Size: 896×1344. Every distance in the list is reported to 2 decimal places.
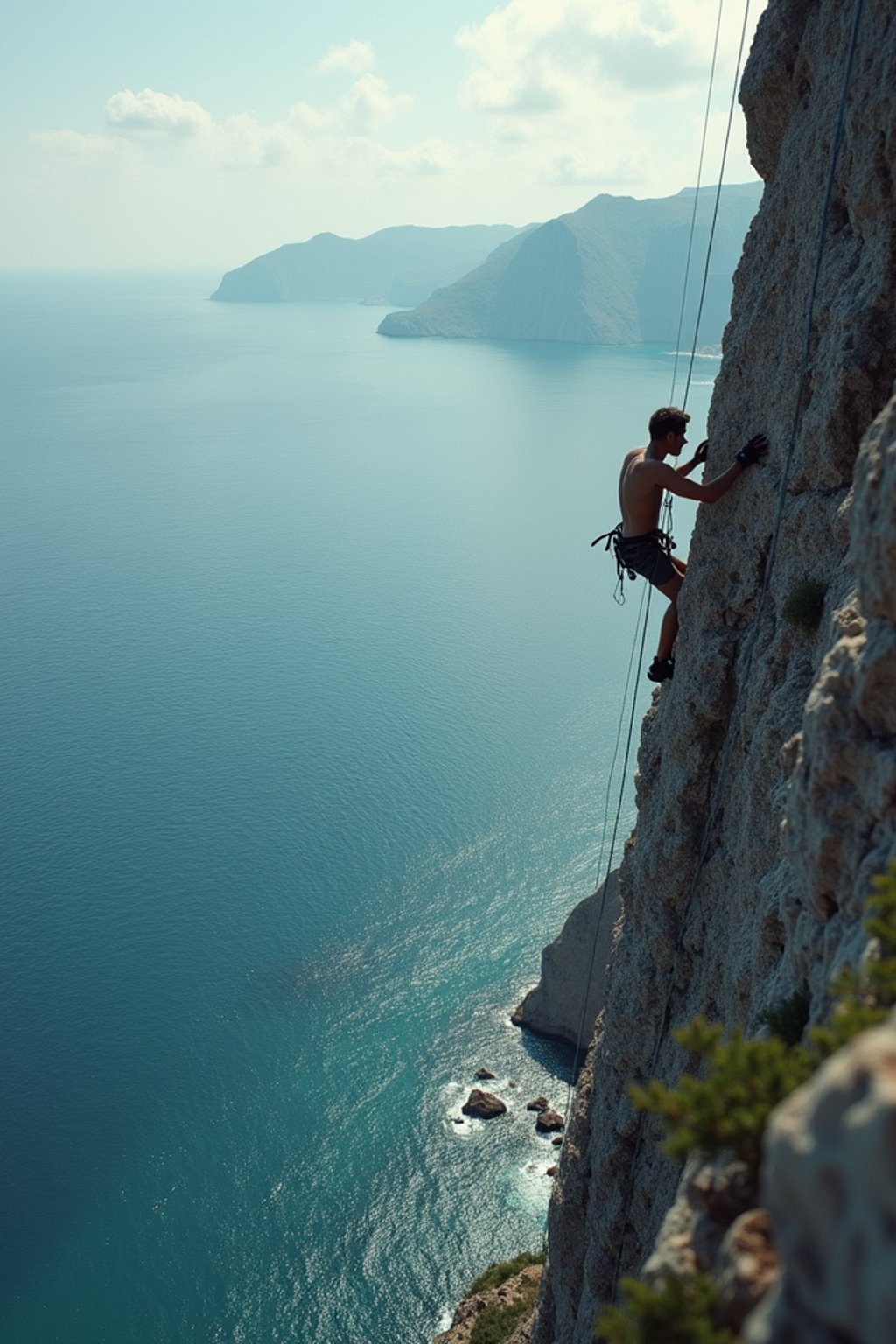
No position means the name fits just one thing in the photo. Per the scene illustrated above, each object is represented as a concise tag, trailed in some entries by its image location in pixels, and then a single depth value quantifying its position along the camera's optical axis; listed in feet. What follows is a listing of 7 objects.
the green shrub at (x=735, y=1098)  13.88
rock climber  38.40
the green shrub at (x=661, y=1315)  13.03
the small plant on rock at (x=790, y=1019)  21.06
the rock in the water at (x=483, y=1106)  134.31
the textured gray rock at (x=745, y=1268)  12.63
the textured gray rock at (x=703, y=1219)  14.89
